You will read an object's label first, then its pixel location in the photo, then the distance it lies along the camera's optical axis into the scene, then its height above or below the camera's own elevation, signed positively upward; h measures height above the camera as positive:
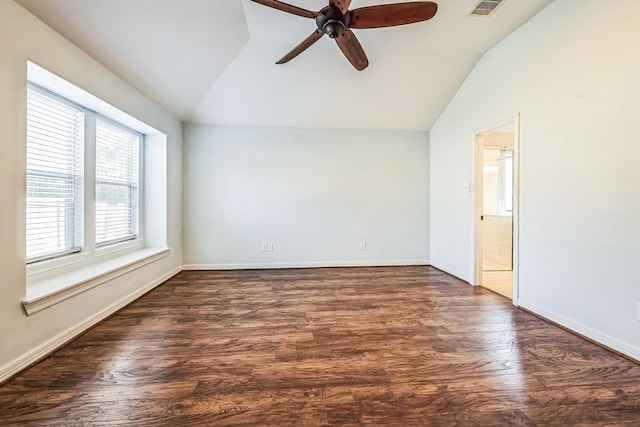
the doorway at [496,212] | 3.34 +0.05
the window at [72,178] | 2.11 +0.34
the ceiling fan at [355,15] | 1.83 +1.46
